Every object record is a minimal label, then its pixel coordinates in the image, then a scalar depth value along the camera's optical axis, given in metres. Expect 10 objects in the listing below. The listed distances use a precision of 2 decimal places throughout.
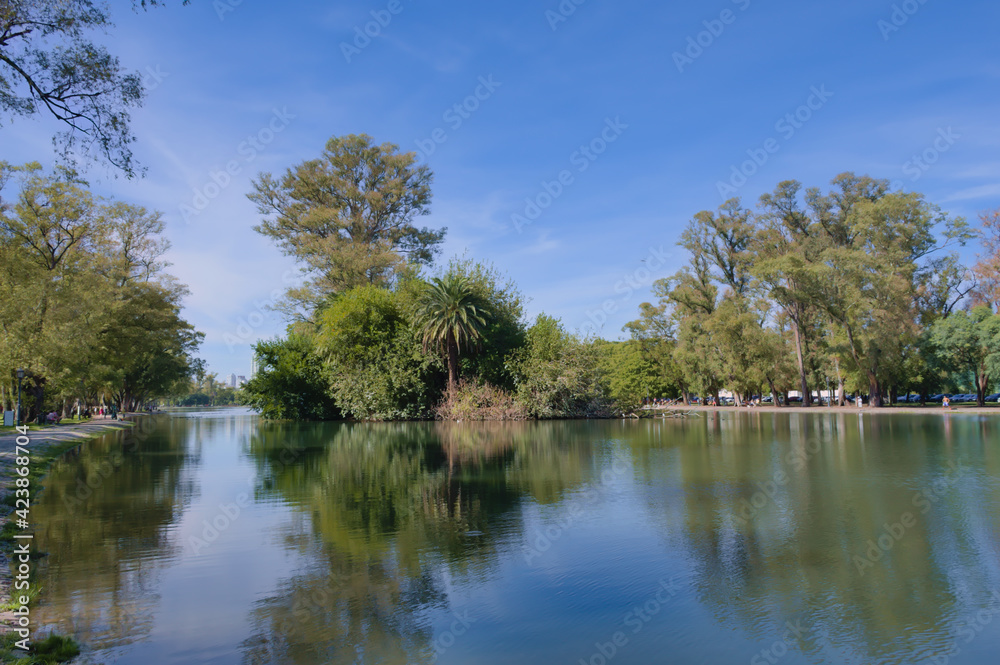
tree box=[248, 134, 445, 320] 40.66
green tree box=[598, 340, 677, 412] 58.03
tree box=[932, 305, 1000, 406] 41.06
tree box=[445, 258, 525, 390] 37.38
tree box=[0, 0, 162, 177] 9.92
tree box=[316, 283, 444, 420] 37.44
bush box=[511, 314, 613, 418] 36.06
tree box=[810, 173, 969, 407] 42.84
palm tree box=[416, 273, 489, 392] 35.06
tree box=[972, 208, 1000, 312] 45.50
